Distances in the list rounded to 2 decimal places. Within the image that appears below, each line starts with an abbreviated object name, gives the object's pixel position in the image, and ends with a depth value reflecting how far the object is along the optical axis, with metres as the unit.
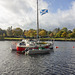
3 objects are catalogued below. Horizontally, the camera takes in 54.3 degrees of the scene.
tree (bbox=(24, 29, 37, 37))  118.15
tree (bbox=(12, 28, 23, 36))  132.12
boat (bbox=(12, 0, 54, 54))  27.28
